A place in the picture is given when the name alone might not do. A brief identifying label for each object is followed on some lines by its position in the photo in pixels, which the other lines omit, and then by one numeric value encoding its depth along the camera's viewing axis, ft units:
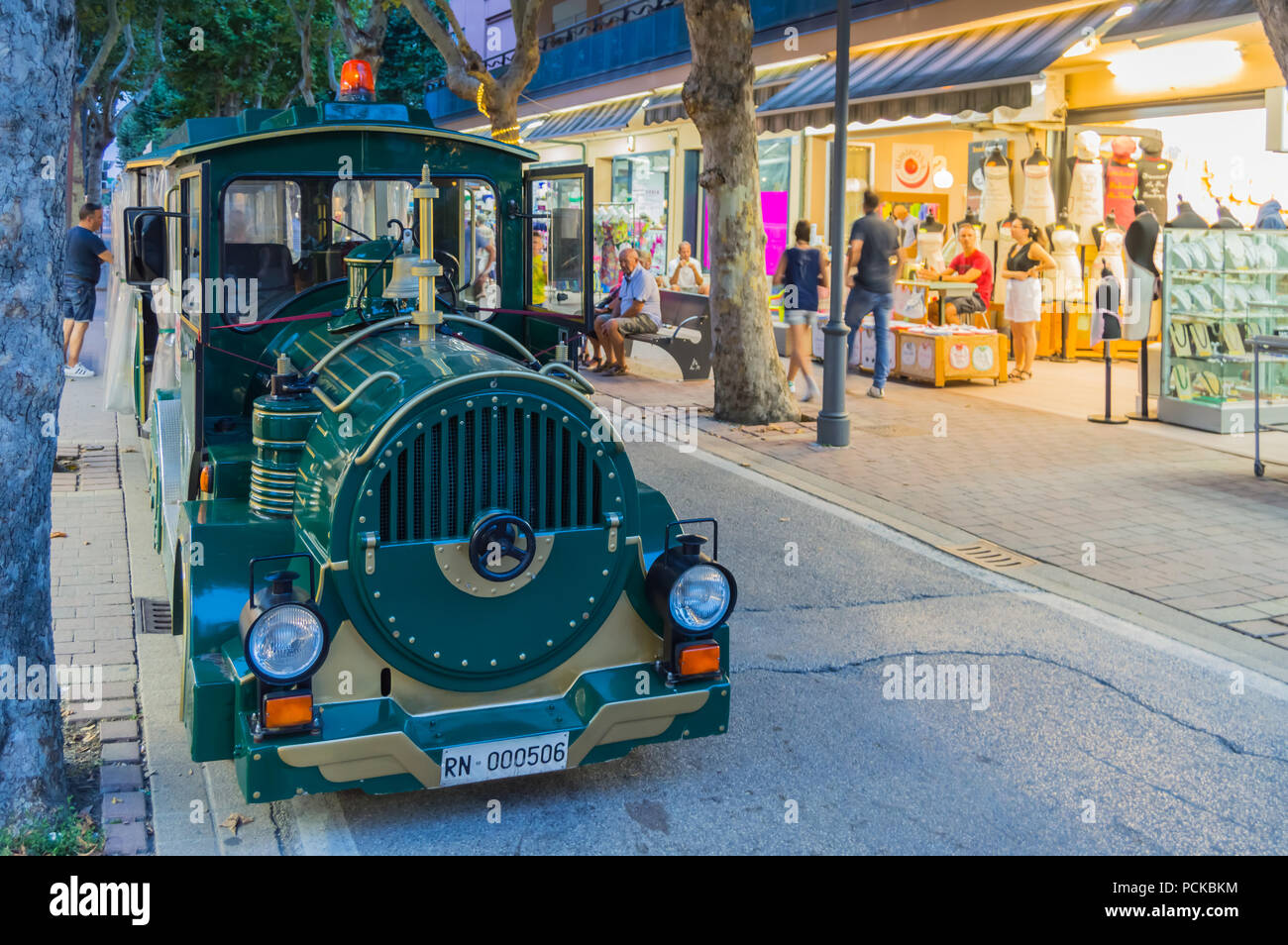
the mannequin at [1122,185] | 52.26
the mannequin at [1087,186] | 51.60
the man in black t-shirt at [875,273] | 44.11
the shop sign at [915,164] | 64.08
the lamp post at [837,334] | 35.35
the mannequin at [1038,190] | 52.34
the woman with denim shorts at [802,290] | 43.69
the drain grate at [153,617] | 19.45
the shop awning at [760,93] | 64.90
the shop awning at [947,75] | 46.44
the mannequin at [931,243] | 60.29
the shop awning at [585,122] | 82.48
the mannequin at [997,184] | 54.95
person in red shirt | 51.88
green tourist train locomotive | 13.24
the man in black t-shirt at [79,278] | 45.03
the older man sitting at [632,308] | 50.44
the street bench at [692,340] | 50.14
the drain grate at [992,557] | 25.14
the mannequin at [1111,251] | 52.31
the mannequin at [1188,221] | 38.42
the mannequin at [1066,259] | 52.70
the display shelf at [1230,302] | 37.06
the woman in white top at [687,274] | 57.77
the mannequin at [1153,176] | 51.78
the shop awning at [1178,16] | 39.18
